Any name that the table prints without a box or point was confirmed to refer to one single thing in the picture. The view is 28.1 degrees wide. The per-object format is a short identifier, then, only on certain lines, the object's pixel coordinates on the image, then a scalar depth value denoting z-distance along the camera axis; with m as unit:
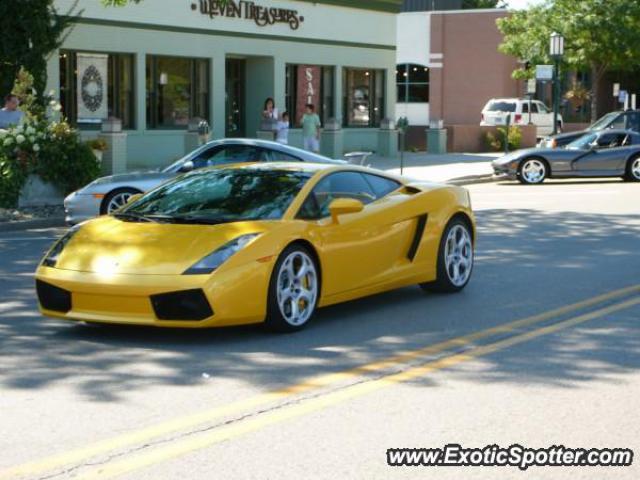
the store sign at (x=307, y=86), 38.53
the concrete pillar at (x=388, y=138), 39.97
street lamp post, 37.94
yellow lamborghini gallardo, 8.77
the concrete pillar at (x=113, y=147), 28.58
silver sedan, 17.33
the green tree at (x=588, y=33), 50.00
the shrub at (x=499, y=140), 43.50
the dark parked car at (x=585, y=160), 28.03
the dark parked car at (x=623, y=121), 35.44
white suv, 52.66
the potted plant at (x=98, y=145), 23.34
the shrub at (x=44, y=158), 19.98
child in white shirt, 29.78
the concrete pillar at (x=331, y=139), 36.12
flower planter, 20.30
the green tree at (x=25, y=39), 28.39
